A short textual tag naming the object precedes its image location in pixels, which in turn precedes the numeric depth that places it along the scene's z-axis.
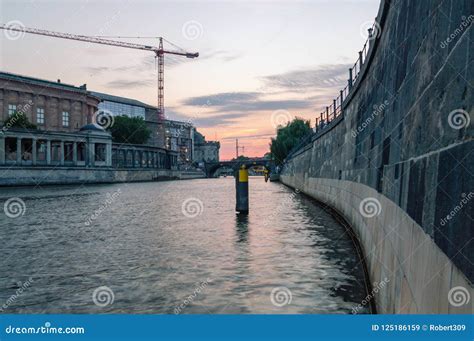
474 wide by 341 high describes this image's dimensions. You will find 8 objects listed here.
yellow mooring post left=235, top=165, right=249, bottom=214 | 24.90
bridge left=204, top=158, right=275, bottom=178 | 128.35
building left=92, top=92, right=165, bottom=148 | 161.00
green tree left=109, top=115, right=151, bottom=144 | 125.81
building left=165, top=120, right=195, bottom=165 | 193.50
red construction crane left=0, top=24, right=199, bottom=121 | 152.62
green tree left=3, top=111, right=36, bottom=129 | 82.82
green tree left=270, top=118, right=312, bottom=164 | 94.75
